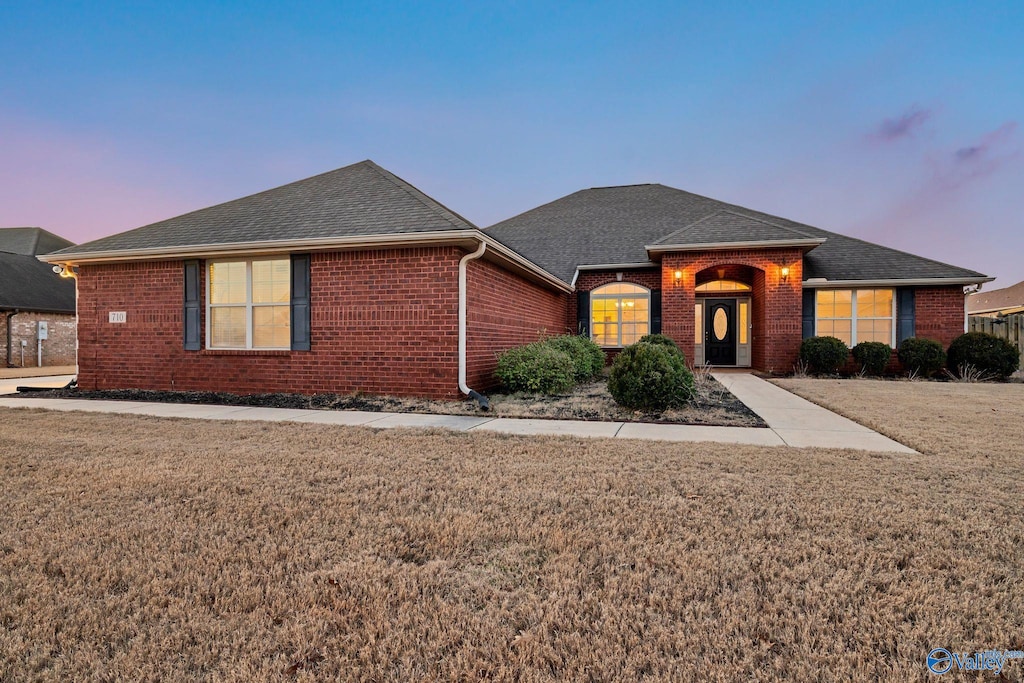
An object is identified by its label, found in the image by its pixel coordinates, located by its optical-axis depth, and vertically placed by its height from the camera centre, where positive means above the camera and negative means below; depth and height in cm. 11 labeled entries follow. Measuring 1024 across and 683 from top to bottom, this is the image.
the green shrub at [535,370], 842 -47
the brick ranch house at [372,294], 784 +108
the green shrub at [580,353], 999 -19
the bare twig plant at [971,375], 1139 -75
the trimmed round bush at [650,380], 654 -51
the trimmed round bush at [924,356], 1181 -30
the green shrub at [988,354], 1128 -23
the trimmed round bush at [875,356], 1212 -30
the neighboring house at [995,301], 3494 +369
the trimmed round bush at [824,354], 1190 -24
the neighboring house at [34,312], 1762 +133
